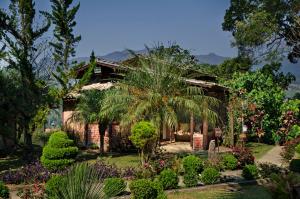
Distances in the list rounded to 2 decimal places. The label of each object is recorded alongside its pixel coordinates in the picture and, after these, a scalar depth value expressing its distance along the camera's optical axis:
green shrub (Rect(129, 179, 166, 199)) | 10.37
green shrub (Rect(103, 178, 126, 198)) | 11.05
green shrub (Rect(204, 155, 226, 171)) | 14.77
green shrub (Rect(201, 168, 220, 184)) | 13.36
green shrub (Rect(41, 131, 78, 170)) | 15.53
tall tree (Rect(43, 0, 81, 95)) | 26.73
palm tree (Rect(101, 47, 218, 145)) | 15.66
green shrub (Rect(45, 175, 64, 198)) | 10.10
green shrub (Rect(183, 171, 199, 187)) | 13.05
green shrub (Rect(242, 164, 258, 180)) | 14.17
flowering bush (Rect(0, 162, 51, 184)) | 13.99
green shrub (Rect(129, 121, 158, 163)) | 14.58
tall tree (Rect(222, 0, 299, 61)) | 26.02
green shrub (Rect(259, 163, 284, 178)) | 14.55
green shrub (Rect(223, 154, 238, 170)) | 15.48
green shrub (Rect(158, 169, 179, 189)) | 12.52
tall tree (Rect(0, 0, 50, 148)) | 21.91
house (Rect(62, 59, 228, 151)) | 22.00
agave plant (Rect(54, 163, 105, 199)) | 5.30
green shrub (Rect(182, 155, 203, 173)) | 13.52
